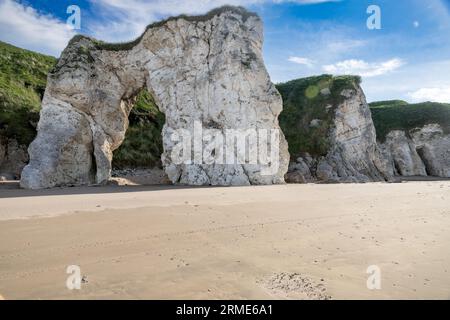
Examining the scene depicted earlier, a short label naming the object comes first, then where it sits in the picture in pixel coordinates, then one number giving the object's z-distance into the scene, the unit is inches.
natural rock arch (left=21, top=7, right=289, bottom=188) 641.0
